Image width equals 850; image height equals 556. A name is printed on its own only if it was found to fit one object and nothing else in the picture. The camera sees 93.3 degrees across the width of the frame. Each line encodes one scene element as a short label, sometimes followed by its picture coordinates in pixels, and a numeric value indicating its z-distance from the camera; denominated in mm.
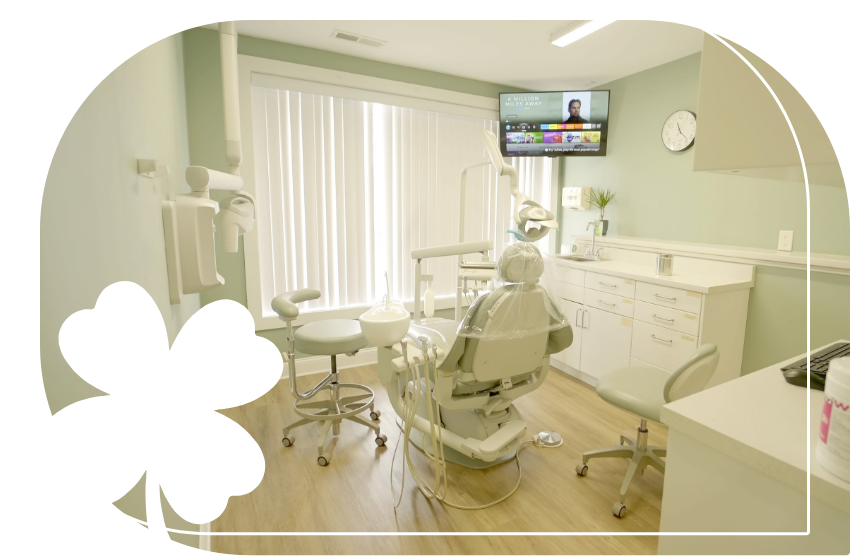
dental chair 1502
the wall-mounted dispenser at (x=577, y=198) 3650
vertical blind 2949
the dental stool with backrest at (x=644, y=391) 1471
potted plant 3604
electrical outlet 2430
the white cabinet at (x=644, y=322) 2352
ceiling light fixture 2327
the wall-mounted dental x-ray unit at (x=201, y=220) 982
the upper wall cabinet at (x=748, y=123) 594
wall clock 2932
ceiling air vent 2621
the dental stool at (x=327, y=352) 2066
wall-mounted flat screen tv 3482
